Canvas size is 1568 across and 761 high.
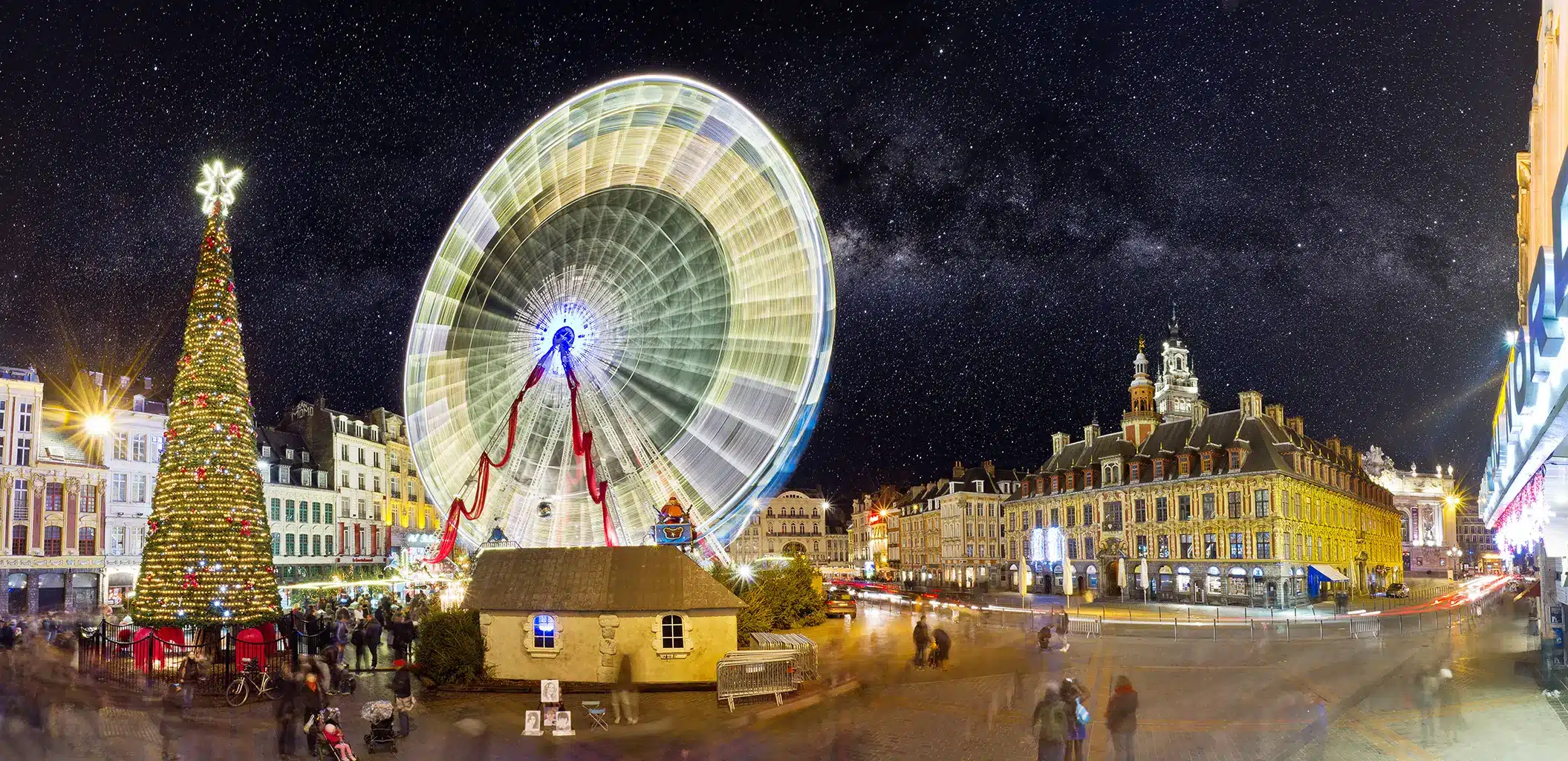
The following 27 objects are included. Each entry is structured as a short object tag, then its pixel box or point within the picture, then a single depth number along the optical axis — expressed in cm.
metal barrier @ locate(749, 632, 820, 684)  2422
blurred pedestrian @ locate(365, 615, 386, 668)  2741
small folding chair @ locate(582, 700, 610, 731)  1902
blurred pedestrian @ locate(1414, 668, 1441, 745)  1720
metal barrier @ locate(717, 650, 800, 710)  2130
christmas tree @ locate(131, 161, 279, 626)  2748
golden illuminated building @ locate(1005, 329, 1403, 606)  6375
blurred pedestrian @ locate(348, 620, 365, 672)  2847
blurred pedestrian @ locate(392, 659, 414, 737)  1778
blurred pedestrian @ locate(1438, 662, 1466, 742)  1773
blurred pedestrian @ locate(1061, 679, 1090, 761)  1362
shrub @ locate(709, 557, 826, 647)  3384
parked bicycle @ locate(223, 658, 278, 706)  2177
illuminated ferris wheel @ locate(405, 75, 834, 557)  2942
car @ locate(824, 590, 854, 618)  5003
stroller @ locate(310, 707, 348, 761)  1506
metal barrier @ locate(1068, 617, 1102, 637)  3698
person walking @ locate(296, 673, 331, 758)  1614
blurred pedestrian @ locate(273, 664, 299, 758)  1606
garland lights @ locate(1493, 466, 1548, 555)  1299
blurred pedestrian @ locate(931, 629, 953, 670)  2750
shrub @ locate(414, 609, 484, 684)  2384
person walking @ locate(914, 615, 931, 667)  2798
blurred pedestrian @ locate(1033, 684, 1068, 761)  1277
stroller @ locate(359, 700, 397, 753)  1683
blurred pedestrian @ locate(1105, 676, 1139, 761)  1412
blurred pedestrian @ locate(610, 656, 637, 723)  1970
